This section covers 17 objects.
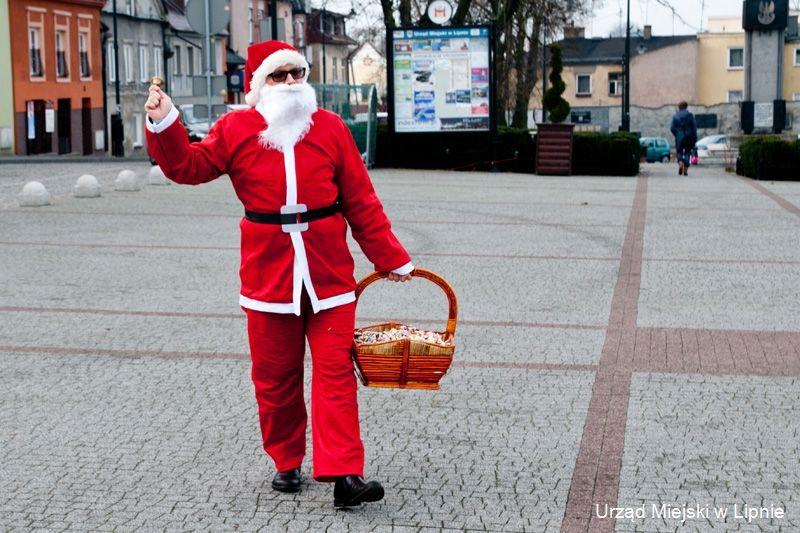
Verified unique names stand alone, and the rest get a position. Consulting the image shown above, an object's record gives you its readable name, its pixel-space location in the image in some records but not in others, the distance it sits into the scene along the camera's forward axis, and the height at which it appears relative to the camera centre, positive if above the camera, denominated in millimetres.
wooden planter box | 27969 -957
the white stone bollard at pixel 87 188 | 19781 -1153
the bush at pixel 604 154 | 28484 -1073
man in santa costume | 4852 -443
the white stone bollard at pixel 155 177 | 22562 -1140
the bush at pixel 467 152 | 29344 -1020
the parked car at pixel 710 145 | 57891 -1925
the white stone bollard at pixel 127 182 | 21219 -1147
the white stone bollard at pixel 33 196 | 18172 -1148
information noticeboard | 28297 +552
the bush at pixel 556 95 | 29828 +163
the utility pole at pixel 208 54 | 19084 +732
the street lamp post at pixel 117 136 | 48375 -1002
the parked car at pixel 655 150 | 61866 -2163
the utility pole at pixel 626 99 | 48525 +100
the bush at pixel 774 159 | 26422 -1128
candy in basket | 5059 -918
